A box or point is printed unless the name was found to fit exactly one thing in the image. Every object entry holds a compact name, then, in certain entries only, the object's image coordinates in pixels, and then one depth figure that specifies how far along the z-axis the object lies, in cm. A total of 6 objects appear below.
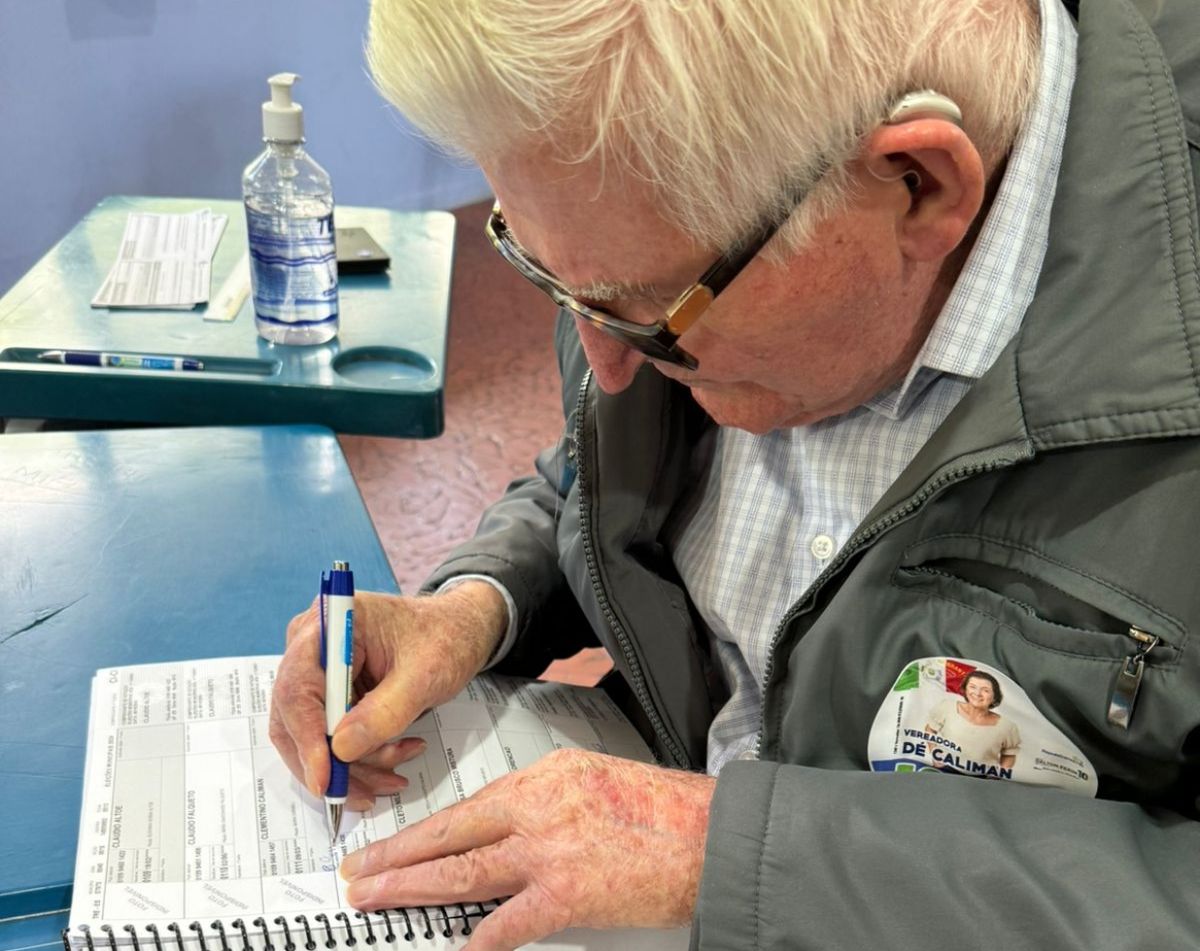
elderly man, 66
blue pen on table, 136
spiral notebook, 73
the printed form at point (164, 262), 153
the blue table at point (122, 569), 82
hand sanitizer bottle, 137
